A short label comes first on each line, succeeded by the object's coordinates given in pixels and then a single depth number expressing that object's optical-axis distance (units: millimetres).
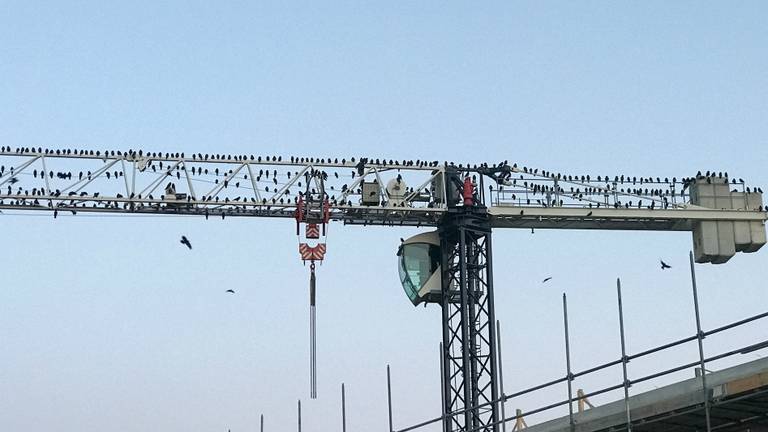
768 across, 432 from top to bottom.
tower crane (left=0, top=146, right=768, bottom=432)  53719
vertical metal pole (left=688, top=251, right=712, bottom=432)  27609
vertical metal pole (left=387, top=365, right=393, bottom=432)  42041
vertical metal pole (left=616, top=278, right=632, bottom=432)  29766
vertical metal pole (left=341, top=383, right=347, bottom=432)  44750
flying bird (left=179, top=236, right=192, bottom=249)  56500
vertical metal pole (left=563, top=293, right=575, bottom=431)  32156
